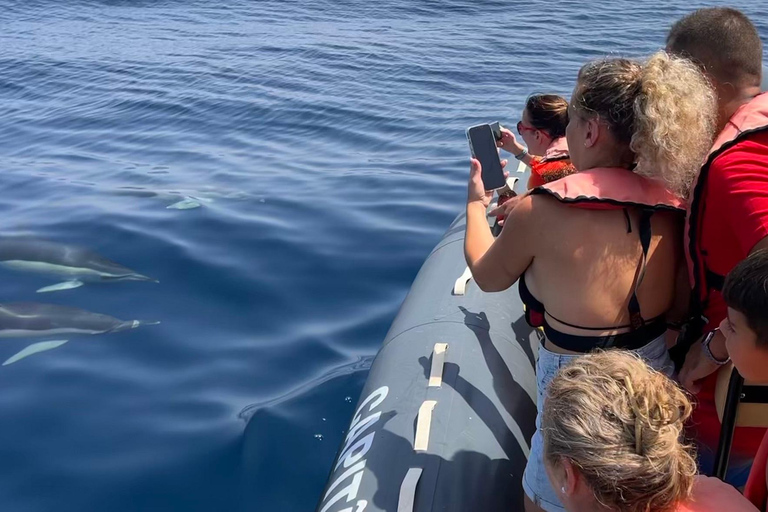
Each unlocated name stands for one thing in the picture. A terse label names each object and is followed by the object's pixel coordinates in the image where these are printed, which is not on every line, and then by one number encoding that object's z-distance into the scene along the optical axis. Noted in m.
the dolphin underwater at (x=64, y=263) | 6.15
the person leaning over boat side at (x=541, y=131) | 4.13
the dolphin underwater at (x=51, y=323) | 5.34
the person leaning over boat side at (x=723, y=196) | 2.35
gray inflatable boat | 2.86
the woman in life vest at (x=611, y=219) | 2.48
